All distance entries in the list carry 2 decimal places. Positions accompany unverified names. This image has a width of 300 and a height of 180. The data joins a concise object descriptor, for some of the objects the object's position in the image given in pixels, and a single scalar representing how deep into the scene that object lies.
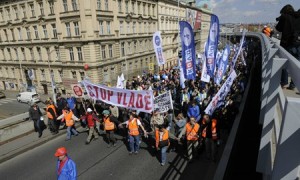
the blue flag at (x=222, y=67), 11.72
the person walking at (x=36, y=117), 9.47
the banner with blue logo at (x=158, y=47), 15.17
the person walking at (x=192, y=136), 6.85
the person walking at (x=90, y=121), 8.54
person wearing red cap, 4.38
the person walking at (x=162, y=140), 6.70
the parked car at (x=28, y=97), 29.34
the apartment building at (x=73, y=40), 28.43
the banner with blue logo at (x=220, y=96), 7.08
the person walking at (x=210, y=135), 6.61
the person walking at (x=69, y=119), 8.92
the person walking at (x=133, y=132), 7.37
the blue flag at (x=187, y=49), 10.32
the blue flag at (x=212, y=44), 10.94
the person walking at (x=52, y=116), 9.57
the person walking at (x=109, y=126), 7.98
